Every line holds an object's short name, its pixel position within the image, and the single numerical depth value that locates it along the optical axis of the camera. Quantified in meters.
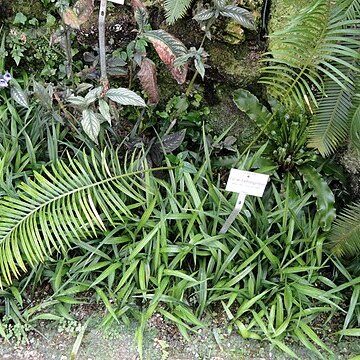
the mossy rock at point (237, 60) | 2.40
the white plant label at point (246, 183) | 1.86
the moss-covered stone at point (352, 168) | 2.28
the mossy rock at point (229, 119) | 2.52
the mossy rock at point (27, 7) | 2.46
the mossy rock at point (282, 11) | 2.18
